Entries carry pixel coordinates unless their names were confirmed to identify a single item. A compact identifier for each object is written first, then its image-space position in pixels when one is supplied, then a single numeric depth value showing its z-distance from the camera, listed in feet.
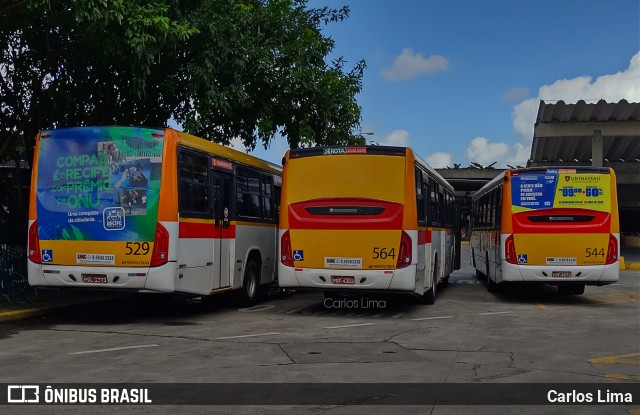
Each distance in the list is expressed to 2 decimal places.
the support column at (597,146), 118.21
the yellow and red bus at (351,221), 43.16
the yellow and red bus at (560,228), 53.26
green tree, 47.93
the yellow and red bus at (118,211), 39.19
